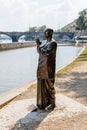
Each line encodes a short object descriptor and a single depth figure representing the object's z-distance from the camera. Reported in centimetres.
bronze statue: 510
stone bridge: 8589
